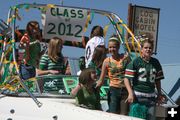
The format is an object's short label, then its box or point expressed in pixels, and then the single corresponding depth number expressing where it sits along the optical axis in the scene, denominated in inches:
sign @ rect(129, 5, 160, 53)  986.0
